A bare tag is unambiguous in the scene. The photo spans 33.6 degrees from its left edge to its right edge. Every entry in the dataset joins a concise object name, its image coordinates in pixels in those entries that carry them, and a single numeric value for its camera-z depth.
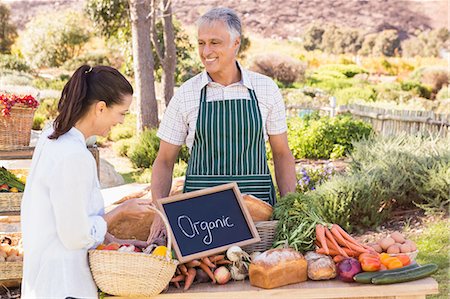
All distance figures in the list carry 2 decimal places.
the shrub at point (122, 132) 15.60
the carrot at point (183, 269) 2.99
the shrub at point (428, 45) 46.53
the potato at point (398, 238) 3.29
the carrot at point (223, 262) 3.04
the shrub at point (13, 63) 26.48
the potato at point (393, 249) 3.21
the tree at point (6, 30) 36.34
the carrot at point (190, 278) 2.94
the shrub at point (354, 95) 21.14
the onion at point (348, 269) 2.96
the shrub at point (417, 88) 25.11
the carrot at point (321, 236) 3.06
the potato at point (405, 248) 3.22
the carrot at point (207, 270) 3.00
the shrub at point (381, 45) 48.22
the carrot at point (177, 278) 2.96
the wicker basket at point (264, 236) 3.19
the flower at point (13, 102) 5.48
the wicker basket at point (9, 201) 5.63
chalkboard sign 3.05
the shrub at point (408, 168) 7.81
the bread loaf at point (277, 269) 2.90
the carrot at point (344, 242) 3.10
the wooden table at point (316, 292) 2.90
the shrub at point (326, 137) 12.01
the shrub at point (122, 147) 13.95
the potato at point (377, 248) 3.28
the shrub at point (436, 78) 26.88
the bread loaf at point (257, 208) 3.26
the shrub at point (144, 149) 12.12
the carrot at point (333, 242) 3.08
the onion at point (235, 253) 3.03
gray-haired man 3.57
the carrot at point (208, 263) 3.00
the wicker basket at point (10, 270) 5.82
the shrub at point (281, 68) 28.67
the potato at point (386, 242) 3.26
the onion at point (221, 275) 2.98
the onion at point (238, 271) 3.04
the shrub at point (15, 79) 20.59
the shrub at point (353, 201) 7.47
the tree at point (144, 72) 12.48
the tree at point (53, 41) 33.47
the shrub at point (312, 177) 8.49
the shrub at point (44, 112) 16.31
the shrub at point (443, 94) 23.89
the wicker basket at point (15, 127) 5.52
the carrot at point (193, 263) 3.01
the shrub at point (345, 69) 31.95
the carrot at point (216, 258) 3.04
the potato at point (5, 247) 5.94
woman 2.50
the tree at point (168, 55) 13.92
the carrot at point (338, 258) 3.07
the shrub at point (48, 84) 22.36
